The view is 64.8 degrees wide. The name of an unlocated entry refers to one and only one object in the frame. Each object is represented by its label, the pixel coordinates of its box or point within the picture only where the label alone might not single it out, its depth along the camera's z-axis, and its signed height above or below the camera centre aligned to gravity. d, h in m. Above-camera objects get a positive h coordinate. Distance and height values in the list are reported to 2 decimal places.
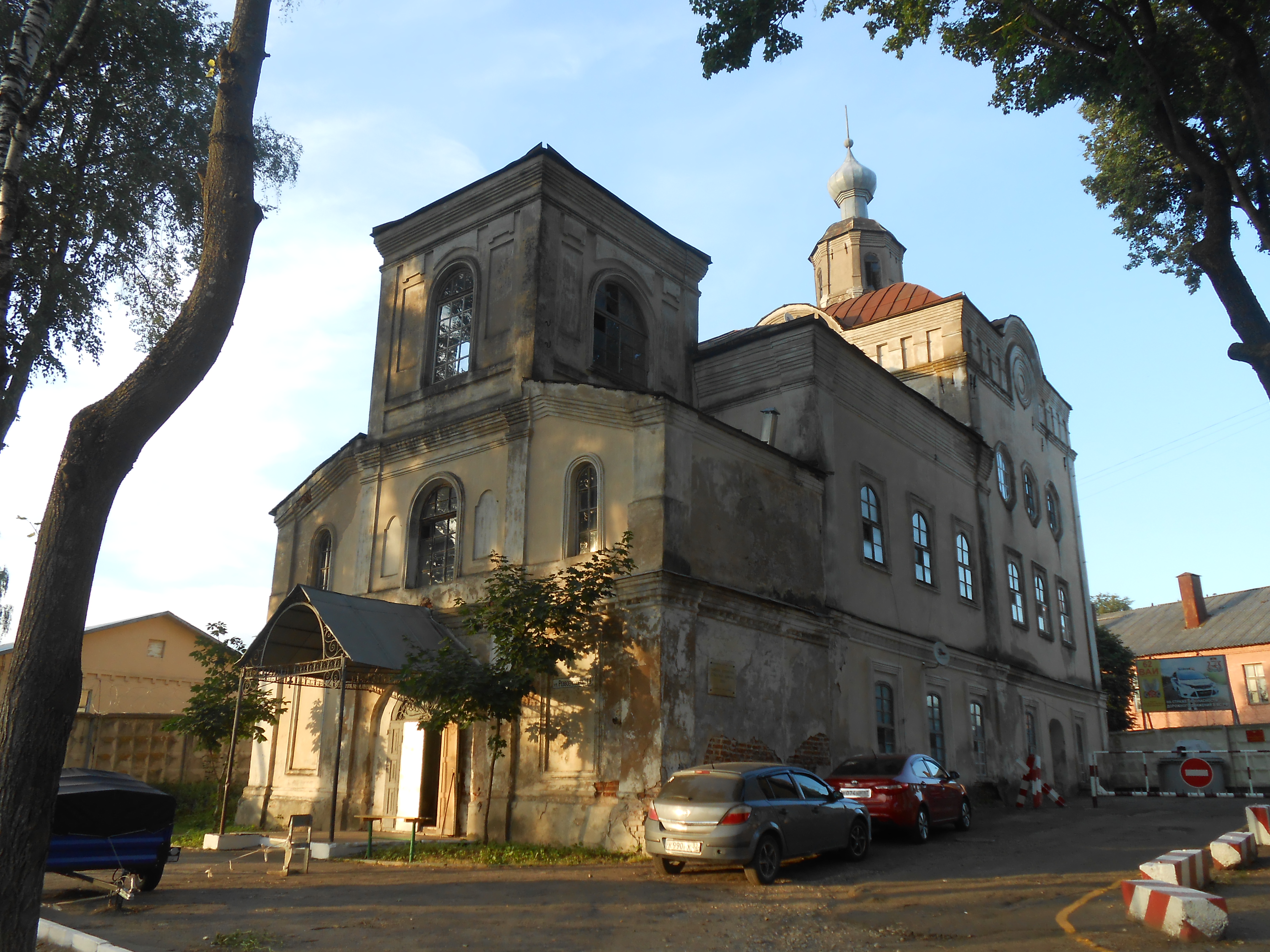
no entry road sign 15.16 -0.06
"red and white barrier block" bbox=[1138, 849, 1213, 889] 8.96 -0.88
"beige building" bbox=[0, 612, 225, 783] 25.09 +2.06
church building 15.21 +4.28
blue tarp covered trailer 10.23 -0.69
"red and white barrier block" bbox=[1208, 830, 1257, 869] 10.95 -0.87
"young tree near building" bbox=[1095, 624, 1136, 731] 40.12 +3.76
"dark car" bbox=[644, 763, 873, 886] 11.10 -0.62
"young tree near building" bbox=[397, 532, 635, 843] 14.62 +1.65
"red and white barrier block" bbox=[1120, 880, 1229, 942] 7.68 -1.09
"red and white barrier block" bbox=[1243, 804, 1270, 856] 12.86 -0.69
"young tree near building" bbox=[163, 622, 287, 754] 18.48 +0.87
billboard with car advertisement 39.19 +3.38
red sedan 14.67 -0.34
